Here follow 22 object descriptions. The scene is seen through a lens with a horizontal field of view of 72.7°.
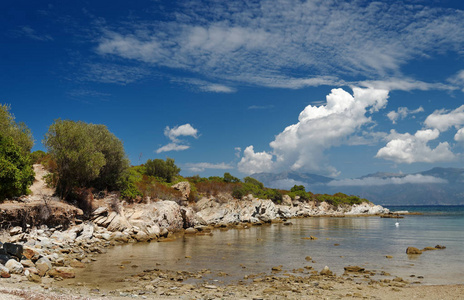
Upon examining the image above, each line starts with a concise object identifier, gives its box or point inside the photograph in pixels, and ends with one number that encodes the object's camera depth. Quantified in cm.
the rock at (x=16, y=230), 3036
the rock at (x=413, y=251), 3409
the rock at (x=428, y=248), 3645
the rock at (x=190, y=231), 5374
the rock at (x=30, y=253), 2278
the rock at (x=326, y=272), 2365
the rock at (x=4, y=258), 1997
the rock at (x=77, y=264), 2488
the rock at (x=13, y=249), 2148
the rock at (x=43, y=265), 2109
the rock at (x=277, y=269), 2520
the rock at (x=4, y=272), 1828
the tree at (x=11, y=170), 2099
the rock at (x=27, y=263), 2123
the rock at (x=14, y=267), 1947
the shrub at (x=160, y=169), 7731
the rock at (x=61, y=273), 2112
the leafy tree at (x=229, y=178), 10538
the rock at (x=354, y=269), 2492
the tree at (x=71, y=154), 4278
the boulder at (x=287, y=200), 11896
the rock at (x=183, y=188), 6775
